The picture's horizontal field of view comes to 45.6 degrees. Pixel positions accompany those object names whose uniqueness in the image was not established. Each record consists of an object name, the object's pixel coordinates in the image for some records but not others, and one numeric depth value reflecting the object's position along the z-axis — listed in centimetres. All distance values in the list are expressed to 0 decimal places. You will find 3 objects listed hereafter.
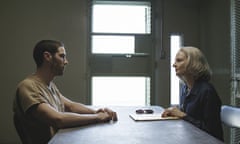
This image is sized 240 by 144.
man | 167
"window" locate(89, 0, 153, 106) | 429
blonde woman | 193
